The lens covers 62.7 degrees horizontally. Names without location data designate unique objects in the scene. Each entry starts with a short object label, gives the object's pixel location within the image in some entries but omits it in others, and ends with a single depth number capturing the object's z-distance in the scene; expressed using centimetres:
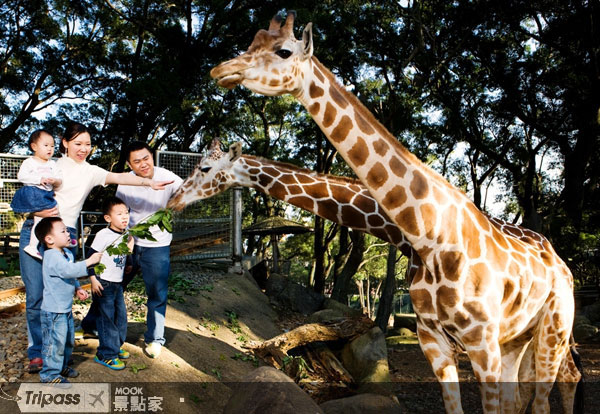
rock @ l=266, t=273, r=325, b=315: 1162
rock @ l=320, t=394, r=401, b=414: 543
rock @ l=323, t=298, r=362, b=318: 1102
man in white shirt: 477
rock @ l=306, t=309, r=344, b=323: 929
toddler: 389
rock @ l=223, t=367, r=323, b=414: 399
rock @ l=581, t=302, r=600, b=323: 1408
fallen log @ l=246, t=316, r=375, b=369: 711
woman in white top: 407
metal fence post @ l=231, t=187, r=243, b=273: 1084
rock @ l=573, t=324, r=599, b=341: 1207
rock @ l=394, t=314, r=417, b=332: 1875
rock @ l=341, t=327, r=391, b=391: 725
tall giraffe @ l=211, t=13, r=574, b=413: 314
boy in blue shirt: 384
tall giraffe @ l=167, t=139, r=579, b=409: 445
